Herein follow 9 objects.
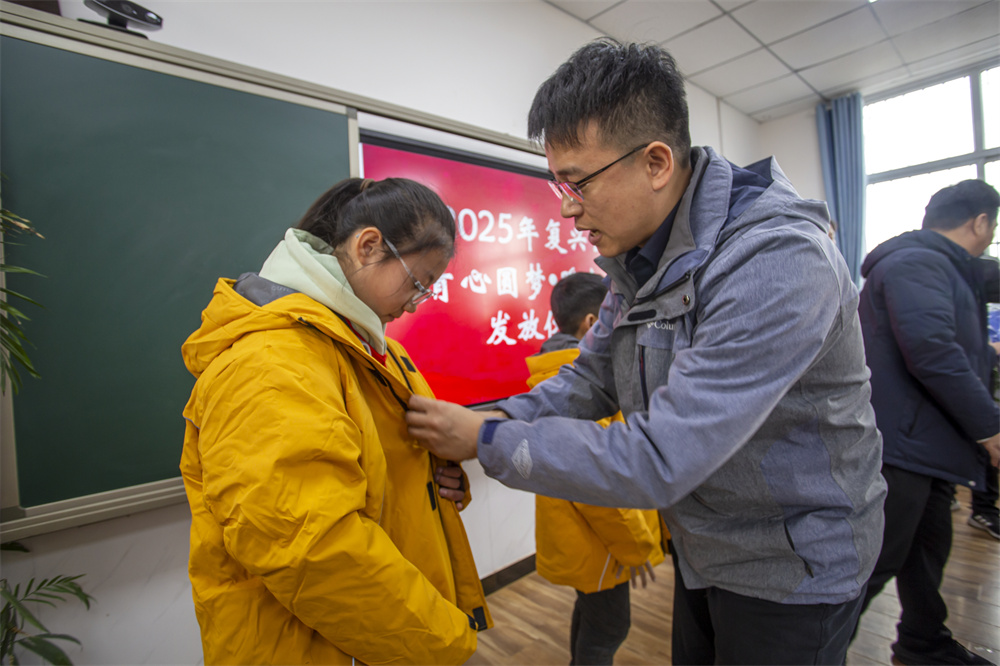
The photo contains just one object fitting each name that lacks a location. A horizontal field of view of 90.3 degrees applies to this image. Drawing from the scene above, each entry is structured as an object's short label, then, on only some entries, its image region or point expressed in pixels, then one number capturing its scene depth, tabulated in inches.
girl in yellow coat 27.6
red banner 85.4
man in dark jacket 64.5
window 170.1
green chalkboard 49.6
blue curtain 187.3
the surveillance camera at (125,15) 52.7
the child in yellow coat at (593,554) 59.5
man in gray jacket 29.1
